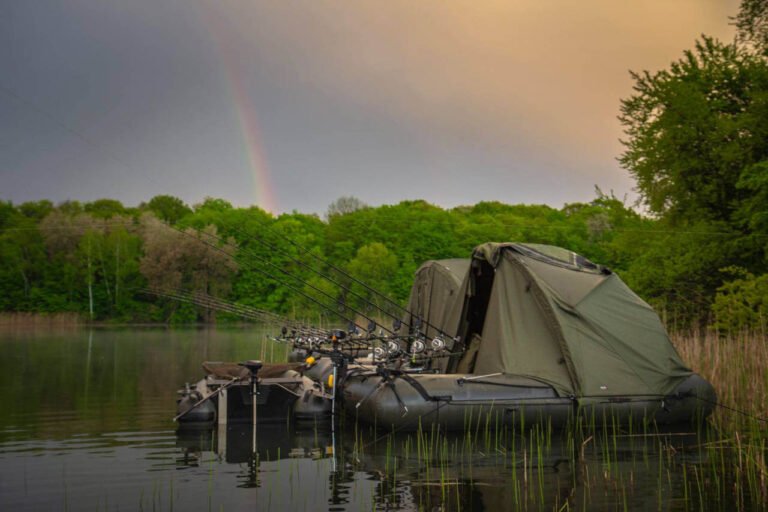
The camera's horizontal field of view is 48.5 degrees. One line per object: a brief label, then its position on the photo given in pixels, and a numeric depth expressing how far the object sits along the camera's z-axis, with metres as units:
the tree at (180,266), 64.19
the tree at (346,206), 85.31
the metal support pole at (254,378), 11.62
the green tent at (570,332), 12.31
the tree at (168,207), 82.37
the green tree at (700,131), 22.34
